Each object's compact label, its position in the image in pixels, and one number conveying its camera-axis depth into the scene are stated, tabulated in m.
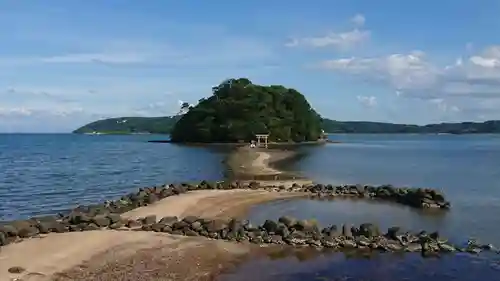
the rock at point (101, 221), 19.17
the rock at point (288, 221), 19.36
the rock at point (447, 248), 17.26
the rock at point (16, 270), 13.12
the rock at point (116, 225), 19.06
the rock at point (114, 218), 19.49
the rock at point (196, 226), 18.69
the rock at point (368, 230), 18.48
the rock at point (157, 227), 18.73
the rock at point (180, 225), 18.88
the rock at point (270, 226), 18.70
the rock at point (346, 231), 18.50
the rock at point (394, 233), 18.27
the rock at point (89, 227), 18.70
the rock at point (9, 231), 17.21
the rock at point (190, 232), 18.30
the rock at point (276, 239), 17.66
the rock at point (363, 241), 17.53
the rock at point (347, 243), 17.52
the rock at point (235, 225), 18.46
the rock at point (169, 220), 19.48
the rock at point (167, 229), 18.64
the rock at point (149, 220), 19.69
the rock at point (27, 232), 17.41
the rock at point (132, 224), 19.38
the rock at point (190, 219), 19.30
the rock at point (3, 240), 16.09
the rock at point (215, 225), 18.55
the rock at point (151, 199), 26.92
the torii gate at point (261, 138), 111.25
